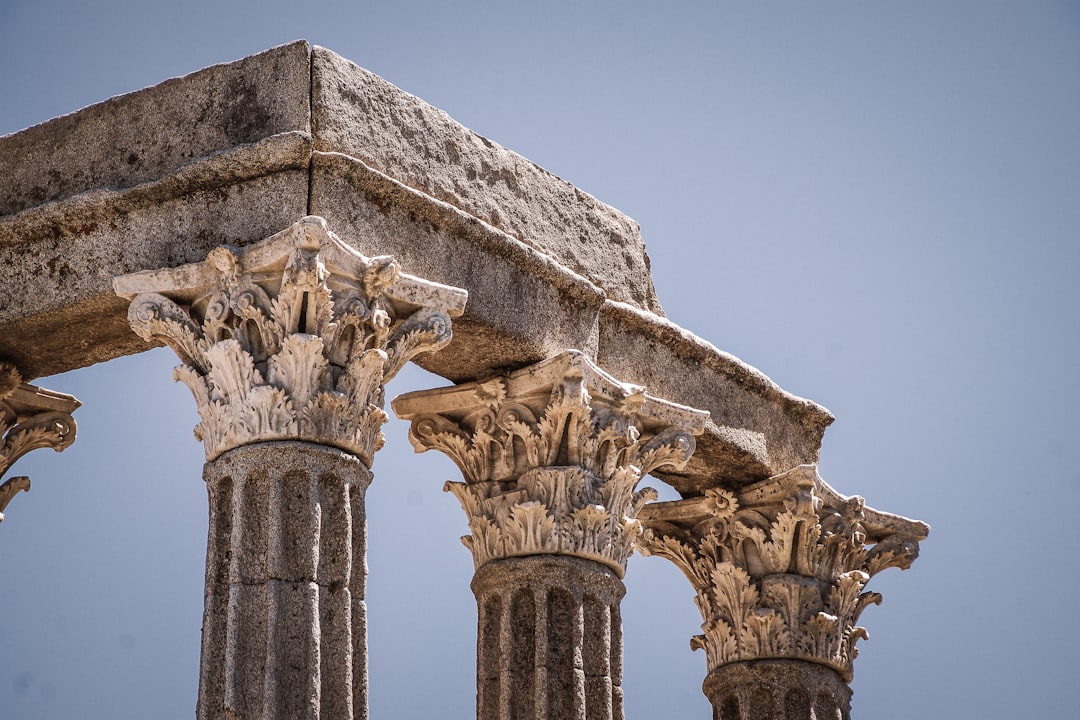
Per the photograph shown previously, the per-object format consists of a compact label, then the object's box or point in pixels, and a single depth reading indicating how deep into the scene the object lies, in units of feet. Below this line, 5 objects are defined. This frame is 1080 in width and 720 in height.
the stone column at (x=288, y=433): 55.47
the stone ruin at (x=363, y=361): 57.16
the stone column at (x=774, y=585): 75.25
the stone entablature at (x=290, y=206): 60.18
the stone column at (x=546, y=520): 64.85
